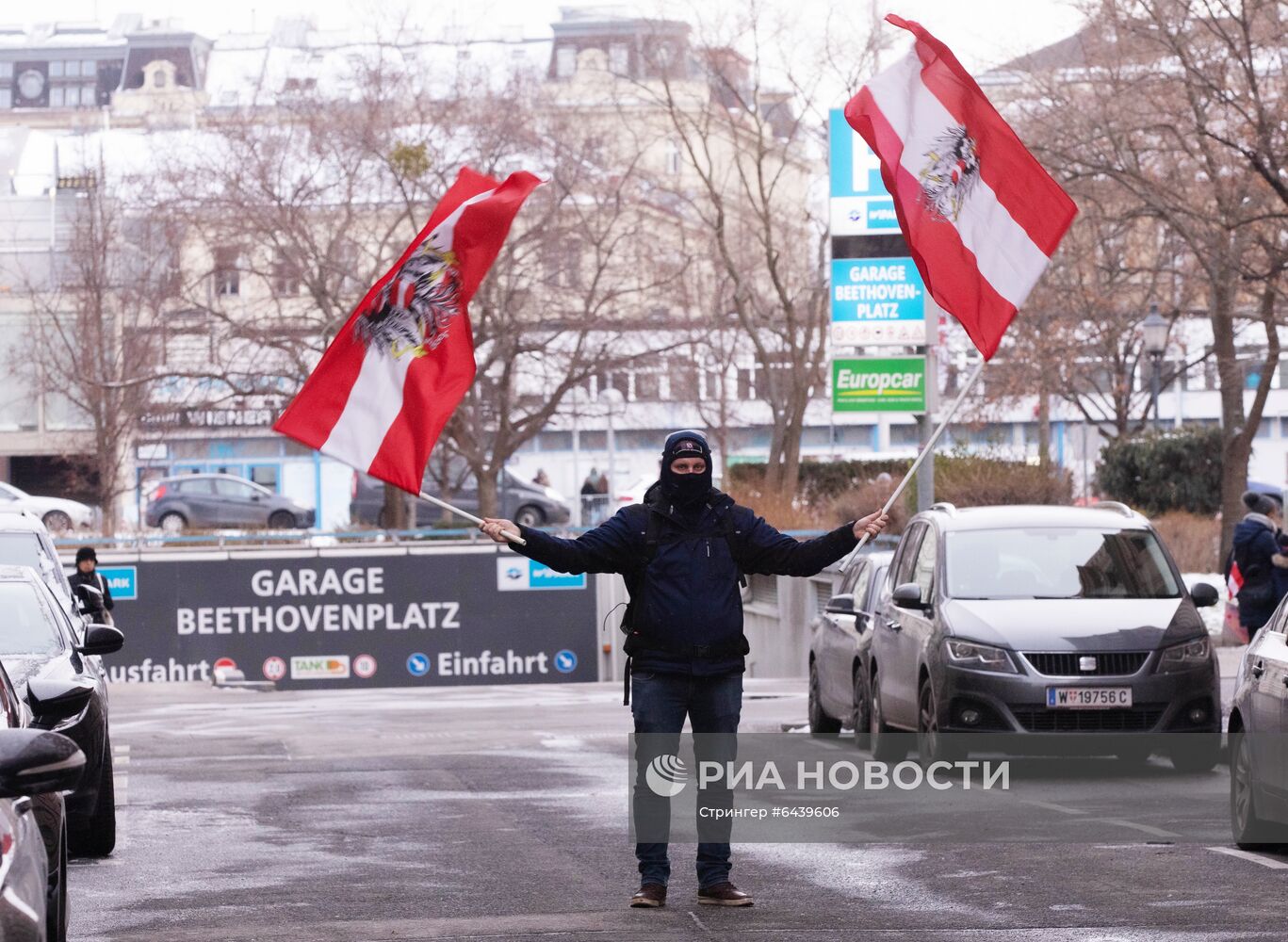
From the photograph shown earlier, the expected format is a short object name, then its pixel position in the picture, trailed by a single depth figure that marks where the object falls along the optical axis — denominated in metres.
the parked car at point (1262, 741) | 9.42
